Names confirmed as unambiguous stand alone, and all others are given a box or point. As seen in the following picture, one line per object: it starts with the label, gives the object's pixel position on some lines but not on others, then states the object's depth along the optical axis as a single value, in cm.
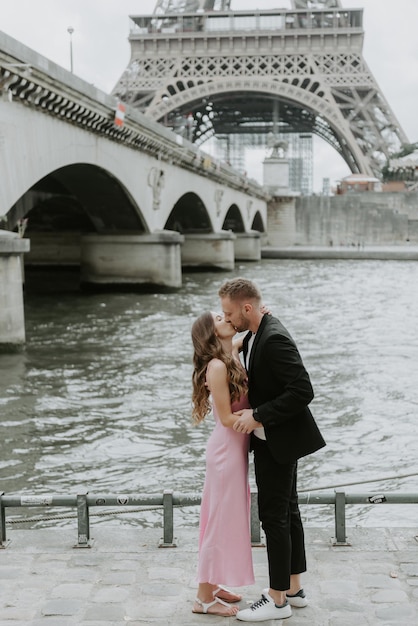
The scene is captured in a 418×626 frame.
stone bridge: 1539
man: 390
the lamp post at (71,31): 2244
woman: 400
